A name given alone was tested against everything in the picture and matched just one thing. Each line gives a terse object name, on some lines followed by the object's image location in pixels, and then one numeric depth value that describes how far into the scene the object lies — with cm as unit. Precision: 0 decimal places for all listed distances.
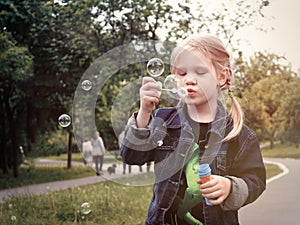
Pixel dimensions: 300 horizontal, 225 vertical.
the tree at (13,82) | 489
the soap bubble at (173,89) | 136
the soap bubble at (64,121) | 244
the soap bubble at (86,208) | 275
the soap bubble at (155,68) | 181
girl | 132
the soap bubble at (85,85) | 212
